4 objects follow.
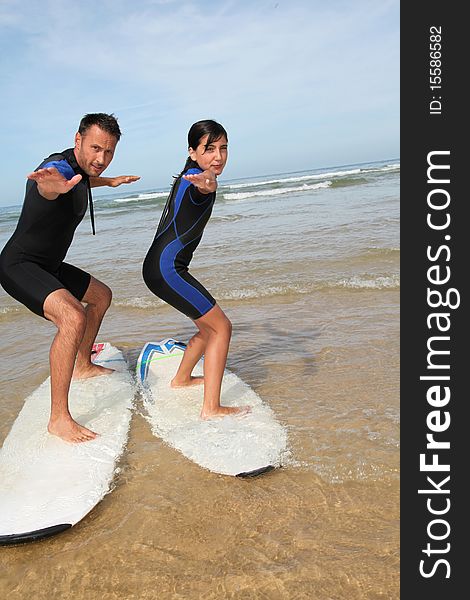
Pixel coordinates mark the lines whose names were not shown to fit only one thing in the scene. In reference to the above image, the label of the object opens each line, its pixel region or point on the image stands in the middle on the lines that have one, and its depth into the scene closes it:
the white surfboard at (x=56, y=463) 2.70
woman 3.71
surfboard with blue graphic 3.17
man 3.51
